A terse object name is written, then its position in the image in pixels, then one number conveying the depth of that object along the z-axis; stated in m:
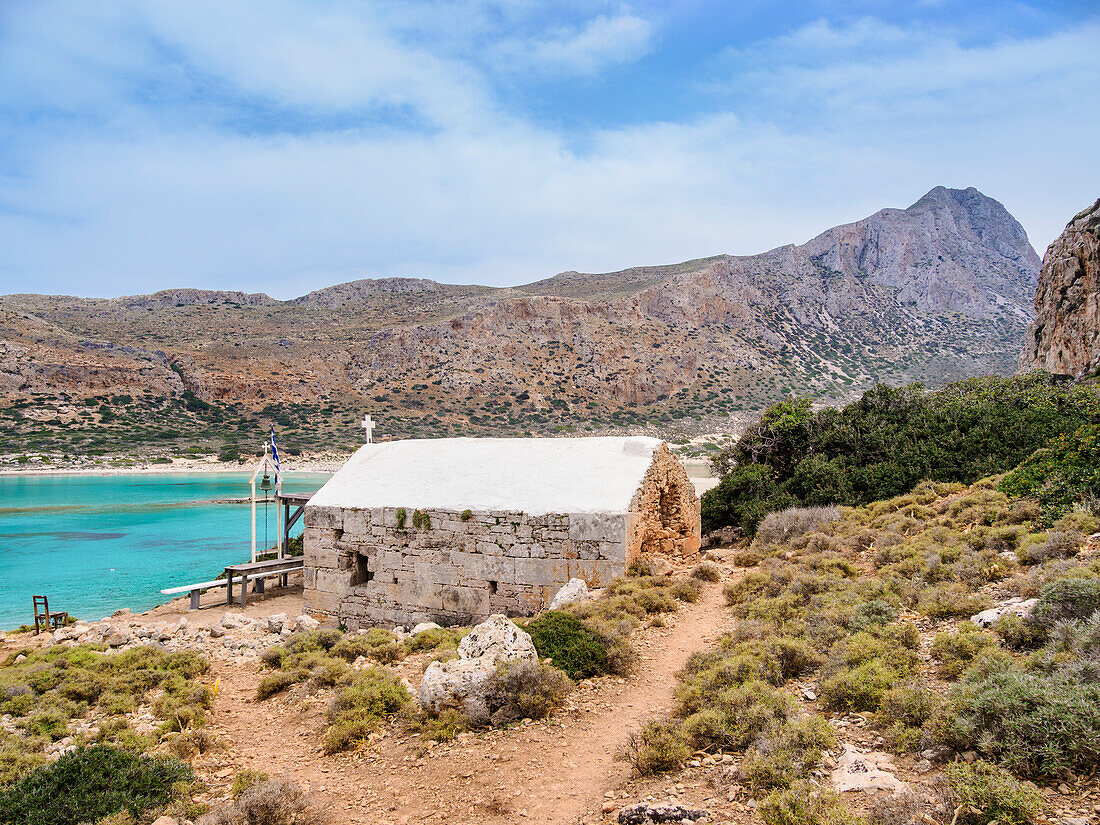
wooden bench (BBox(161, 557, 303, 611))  13.87
